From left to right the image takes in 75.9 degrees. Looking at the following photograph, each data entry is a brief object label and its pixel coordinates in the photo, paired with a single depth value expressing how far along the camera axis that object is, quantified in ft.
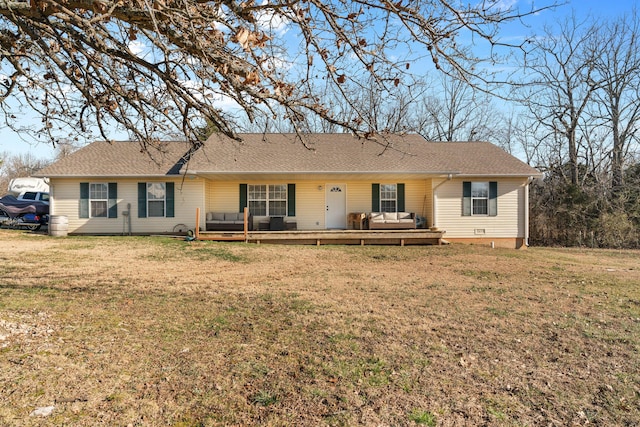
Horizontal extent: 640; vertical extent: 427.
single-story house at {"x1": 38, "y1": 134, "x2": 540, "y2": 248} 54.95
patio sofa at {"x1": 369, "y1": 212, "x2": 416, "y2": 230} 54.90
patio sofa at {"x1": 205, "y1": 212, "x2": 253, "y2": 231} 54.65
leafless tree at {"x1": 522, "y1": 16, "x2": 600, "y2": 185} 78.38
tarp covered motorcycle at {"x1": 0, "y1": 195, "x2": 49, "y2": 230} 62.23
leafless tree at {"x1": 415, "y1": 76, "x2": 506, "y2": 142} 101.04
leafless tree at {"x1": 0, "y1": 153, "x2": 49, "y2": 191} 143.00
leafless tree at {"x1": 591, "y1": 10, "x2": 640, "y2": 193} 77.33
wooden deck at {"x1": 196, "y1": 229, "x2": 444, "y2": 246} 52.39
